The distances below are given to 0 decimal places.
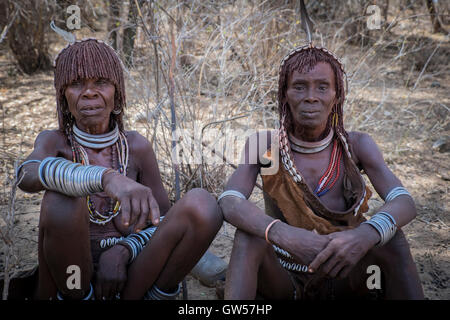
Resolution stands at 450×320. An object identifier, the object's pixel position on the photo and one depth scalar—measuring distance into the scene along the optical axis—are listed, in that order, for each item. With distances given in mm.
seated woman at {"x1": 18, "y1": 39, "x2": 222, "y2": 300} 1879
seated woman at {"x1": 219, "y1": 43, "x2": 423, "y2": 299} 1953
